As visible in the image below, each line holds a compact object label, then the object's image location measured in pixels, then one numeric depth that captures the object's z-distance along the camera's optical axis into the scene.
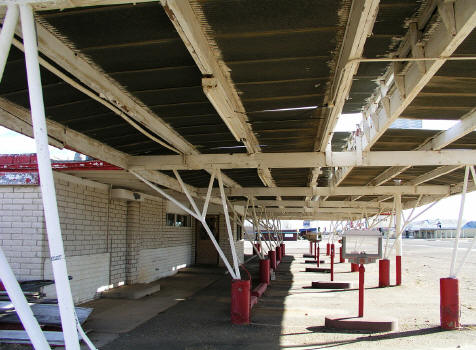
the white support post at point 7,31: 3.09
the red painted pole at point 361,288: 9.12
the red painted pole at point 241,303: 9.19
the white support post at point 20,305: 2.98
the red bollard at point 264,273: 16.04
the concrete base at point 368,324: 8.79
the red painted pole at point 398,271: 15.91
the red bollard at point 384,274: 15.69
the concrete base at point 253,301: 11.30
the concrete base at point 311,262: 27.50
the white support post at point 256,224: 16.84
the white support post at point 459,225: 9.31
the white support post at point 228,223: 9.28
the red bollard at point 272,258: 21.25
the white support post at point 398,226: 15.79
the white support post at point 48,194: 3.03
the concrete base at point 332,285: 14.98
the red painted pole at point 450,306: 8.98
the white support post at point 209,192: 9.02
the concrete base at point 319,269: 21.20
